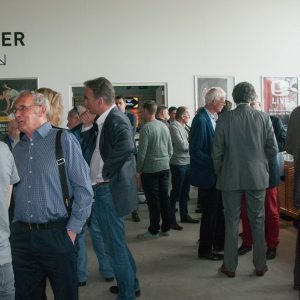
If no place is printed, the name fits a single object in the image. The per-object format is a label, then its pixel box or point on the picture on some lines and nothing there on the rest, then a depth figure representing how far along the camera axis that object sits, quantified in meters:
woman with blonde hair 2.87
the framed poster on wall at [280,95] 7.97
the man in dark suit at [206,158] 3.80
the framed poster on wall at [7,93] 7.33
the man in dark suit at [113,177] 2.78
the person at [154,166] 4.76
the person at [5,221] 1.87
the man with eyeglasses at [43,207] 2.06
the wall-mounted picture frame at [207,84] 7.73
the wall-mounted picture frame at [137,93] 7.57
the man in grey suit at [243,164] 3.41
